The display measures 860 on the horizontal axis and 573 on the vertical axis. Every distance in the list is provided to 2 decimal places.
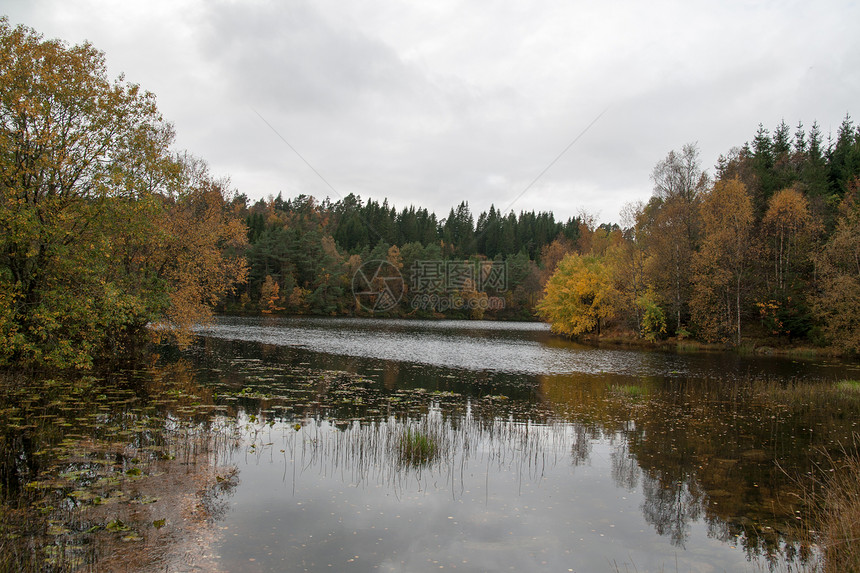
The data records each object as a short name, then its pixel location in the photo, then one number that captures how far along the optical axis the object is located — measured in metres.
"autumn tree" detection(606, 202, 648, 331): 52.97
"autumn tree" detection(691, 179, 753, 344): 45.75
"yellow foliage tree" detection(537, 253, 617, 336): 57.56
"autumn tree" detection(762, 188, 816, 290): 48.00
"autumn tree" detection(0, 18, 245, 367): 16.38
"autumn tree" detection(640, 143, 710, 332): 50.16
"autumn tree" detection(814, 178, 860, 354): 38.19
